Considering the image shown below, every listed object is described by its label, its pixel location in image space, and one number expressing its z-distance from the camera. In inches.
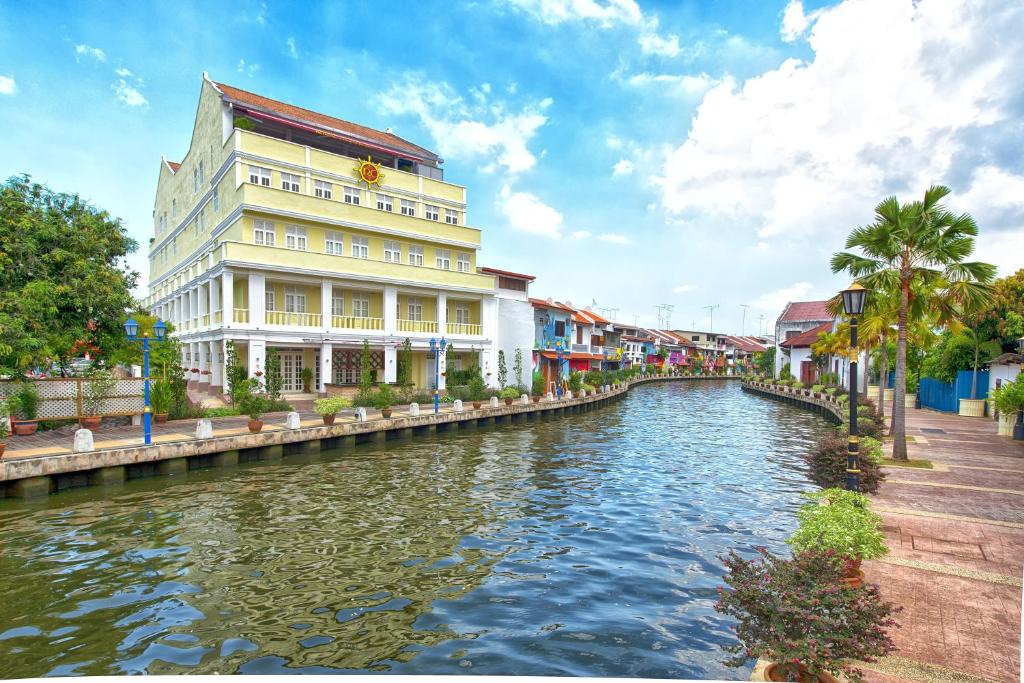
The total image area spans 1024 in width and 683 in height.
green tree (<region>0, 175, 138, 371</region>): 733.9
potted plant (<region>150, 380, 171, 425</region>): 893.2
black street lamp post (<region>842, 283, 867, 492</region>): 450.9
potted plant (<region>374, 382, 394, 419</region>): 1027.9
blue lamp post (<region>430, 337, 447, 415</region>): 1158.1
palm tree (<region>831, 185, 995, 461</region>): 647.1
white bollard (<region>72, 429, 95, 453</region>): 633.6
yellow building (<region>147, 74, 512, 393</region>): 1229.1
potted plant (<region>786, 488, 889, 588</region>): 278.2
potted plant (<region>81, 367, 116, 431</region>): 803.4
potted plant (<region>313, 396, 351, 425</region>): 910.4
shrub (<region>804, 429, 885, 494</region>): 493.4
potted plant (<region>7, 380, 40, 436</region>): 739.4
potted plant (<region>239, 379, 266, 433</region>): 811.4
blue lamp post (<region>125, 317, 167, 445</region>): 704.4
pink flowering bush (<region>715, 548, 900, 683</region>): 191.2
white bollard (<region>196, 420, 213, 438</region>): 747.4
